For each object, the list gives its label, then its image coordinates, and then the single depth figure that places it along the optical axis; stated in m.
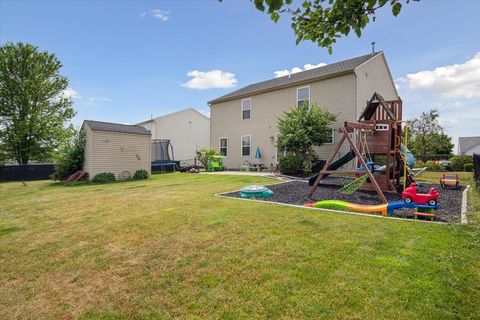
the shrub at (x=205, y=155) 19.86
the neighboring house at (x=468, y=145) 46.75
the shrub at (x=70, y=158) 14.16
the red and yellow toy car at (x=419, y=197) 4.89
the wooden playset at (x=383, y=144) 8.29
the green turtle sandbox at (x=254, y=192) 7.49
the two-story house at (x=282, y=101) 14.44
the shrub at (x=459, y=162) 20.81
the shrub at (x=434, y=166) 20.69
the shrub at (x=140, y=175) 15.10
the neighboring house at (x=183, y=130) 28.61
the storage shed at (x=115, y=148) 13.79
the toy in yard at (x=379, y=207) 4.99
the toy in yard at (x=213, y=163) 19.42
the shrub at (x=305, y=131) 13.45
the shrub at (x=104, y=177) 13.60
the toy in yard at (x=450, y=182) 8.84
